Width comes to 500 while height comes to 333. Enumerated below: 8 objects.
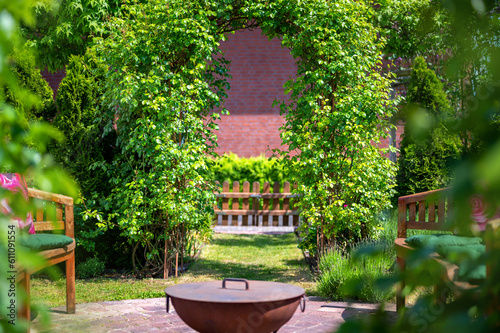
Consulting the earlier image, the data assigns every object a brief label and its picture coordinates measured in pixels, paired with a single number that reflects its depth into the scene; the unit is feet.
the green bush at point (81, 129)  17.33
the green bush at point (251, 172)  34.14
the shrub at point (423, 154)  20.63
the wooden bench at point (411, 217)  11.08
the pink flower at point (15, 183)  11.35
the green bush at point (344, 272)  13.47
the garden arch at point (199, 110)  16.40
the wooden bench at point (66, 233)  11.53
